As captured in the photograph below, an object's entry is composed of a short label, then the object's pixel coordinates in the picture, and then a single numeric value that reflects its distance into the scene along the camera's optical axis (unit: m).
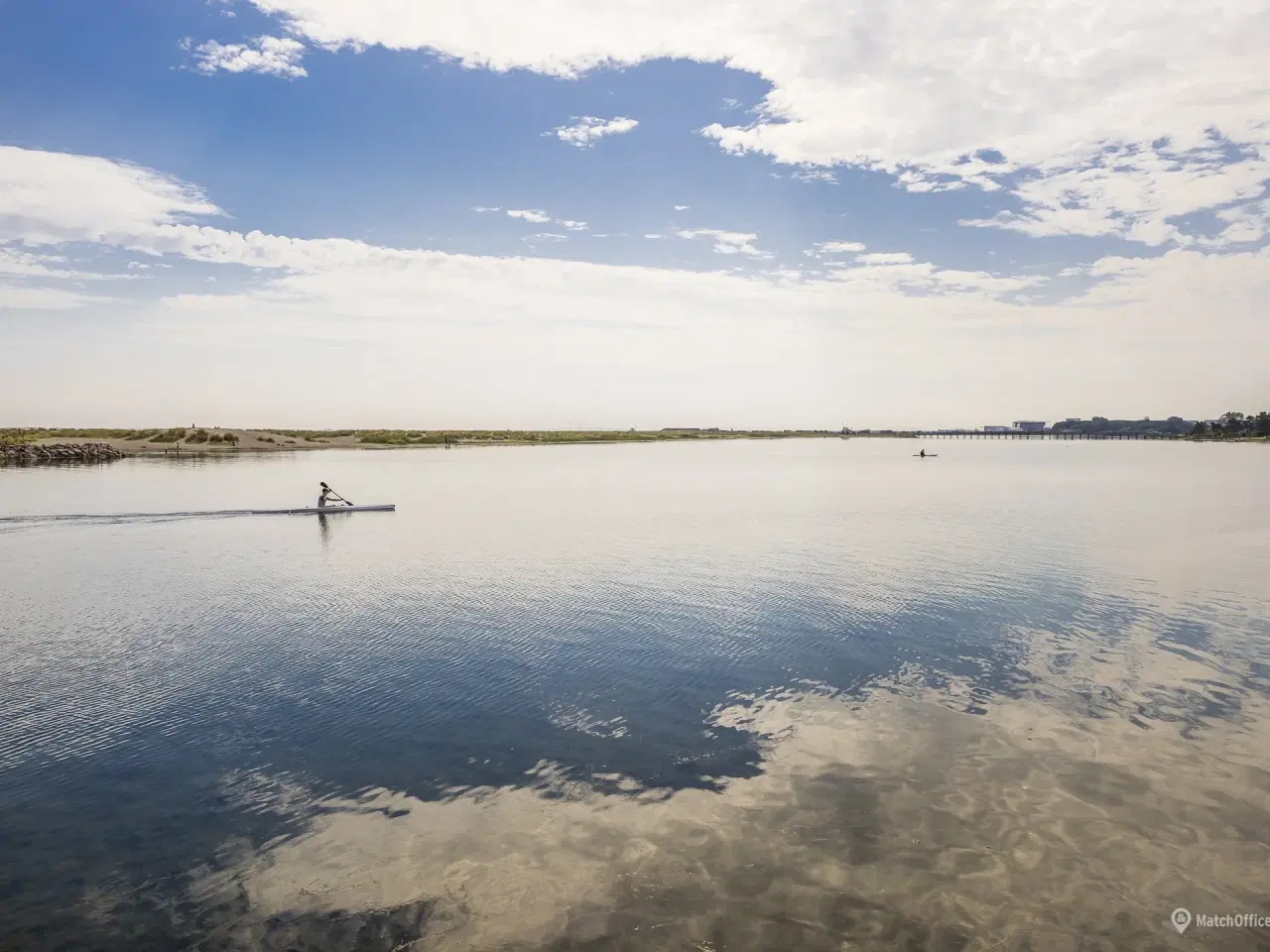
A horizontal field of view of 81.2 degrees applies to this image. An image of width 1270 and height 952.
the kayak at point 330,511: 60.72
